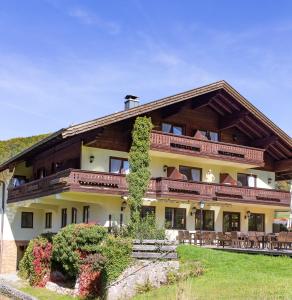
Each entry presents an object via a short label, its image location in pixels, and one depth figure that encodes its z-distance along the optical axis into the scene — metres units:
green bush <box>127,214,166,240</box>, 13.52
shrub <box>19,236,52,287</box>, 16.41
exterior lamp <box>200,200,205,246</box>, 17.35
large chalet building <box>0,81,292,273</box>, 16.83
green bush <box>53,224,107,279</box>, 13.61
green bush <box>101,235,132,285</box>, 11.38
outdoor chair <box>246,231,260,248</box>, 15.31
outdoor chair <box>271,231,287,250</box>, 14.17
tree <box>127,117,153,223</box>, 15.92
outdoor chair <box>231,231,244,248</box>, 15.53
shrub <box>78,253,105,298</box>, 12.49
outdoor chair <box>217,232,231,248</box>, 15.85
